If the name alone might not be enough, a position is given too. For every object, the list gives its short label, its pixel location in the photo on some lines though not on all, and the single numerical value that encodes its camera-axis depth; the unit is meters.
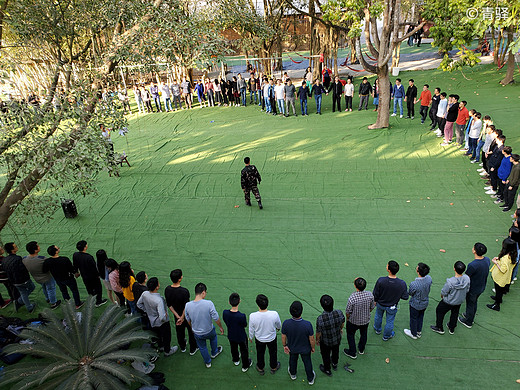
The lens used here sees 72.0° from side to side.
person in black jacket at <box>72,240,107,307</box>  5.80
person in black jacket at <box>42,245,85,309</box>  5.78
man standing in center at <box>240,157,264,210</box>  8.41
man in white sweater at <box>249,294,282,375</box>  4.22
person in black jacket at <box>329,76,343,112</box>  14.55
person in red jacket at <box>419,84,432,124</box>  12.43
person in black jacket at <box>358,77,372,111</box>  14.43
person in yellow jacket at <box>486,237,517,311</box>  5.16
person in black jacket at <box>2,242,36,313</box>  5.68
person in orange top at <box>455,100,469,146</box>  10.30
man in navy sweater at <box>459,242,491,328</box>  4.88
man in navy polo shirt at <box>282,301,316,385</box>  4.11
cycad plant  4.03
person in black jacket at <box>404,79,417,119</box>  12.68
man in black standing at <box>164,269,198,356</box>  4.72
